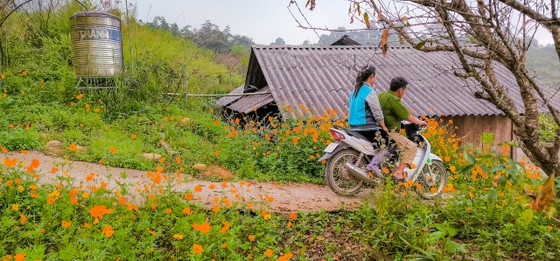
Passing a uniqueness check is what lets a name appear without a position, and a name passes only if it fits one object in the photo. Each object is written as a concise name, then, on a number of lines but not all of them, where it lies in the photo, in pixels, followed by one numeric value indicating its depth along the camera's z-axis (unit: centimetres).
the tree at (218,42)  2973
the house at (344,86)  969
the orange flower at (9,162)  313
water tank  786
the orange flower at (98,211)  270
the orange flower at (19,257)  216
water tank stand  804
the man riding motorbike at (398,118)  459
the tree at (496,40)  197
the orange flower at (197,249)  251
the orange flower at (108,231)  257
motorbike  473
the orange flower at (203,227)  271
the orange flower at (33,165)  312
